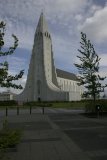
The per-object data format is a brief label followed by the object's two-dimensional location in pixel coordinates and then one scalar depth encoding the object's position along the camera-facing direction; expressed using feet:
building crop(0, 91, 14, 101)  175.06
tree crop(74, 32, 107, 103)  43.44
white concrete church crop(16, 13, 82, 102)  150.67
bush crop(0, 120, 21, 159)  7.60
